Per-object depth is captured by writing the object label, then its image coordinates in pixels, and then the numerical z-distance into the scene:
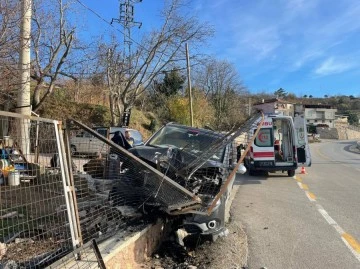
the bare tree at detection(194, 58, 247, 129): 72.06
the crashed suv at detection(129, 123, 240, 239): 5.92
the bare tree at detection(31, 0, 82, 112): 17.38
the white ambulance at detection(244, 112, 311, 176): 16.06
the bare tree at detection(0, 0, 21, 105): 7.81
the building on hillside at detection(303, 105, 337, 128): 144.12
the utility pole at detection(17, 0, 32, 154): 9.38
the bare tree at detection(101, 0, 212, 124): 30.73
